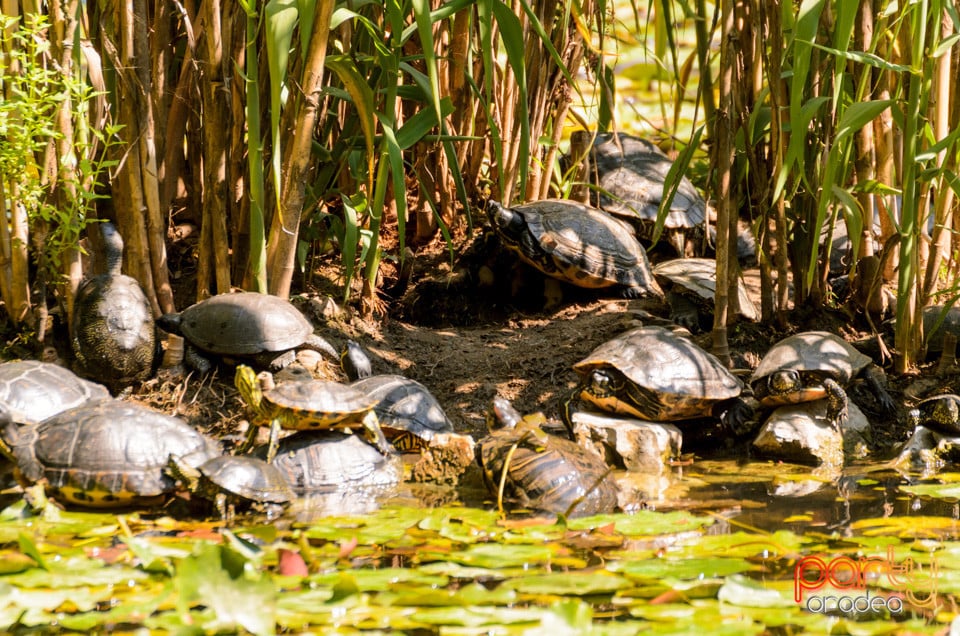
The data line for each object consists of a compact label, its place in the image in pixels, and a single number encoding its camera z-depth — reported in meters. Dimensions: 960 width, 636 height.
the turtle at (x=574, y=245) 10.67
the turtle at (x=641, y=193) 12.61
